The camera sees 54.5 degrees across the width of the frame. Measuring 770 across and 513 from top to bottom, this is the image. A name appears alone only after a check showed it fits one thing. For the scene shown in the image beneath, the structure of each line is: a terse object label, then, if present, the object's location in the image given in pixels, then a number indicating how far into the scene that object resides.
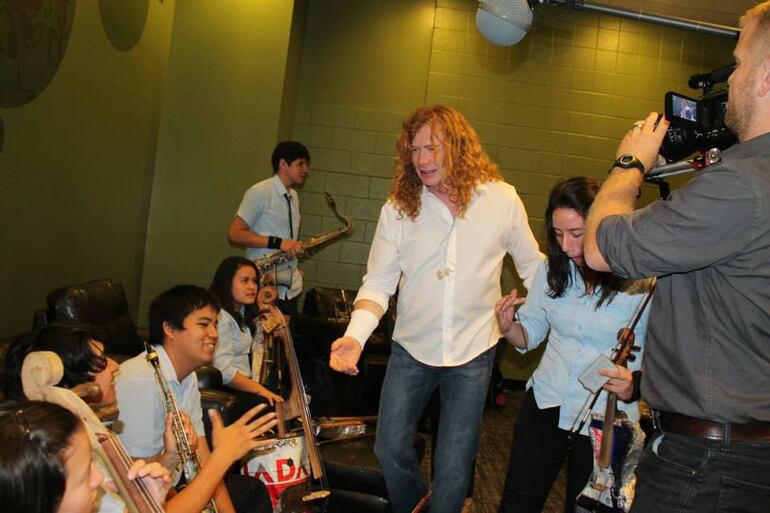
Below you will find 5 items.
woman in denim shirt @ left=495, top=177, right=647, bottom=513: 2.24
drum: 2.75
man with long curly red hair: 2.53
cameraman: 1.37
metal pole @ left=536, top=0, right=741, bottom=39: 2.29
